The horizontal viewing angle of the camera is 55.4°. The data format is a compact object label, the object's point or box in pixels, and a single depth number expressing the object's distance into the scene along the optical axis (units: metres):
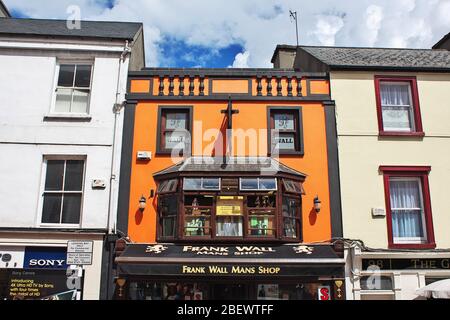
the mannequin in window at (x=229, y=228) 12.02
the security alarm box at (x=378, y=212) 12.38
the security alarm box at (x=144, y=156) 12.72
